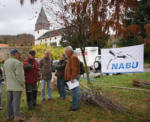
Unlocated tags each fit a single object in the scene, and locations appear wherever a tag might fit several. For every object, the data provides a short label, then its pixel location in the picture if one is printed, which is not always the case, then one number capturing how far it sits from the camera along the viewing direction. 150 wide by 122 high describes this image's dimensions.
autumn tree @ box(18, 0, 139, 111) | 3.40
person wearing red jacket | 4.48
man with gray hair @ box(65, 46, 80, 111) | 4.00
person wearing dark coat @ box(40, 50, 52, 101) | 5.32
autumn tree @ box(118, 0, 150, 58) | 3.63
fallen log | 4.09
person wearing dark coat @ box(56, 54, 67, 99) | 5.47
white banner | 7.86
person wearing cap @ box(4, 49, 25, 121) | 3.62
